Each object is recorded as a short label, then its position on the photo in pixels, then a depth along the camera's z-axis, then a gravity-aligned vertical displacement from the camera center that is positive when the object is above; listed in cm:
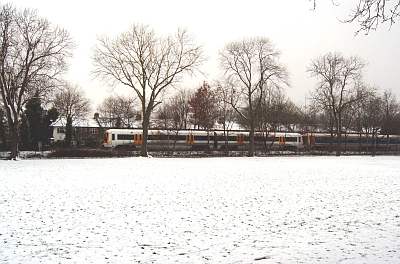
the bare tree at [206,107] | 6347 +527
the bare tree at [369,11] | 770 +240
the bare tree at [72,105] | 9104 +839
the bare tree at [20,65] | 3800 +739
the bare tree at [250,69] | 5180 +913
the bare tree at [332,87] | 5694 +736
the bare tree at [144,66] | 4656 +865
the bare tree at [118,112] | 9544 +714
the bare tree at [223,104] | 5703 +555
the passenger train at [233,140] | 6116 -2
